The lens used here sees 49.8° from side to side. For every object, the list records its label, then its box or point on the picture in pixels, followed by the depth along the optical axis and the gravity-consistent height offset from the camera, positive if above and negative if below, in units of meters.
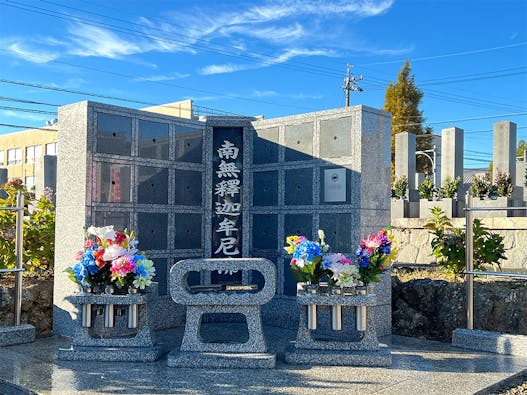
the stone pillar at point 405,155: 17.97 +1.93
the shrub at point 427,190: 15.11 +0.65
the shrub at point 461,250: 7.52 -0.47
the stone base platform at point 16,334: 5.81 -1.28
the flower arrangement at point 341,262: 5.17 -0.44
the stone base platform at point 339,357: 5.02 -1.28
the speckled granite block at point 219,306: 5.05 -0.84
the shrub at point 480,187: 13.67 +0.68
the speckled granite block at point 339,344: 5.05 -1.19
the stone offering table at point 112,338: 5.19 -1.14
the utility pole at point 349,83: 30.70 +7.10
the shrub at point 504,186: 13.67 +0.71
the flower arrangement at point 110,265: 5.18 -0.48
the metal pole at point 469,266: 5.97 -0.54
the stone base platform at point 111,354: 5.15 -1.29
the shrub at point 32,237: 7.16 -0.33
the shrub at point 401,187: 15.55 +0.75
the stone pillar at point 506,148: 16.17 +1.93
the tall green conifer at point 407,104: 29.66 +5.83
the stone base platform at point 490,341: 5.53 -1.27
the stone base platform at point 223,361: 4.95 -1.29
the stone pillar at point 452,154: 17.53 +1.89
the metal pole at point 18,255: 6.07 -0.47
